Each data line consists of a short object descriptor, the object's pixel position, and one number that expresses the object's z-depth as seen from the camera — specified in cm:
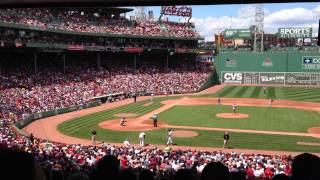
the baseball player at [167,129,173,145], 2709
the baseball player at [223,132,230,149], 2648
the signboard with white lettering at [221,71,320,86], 6812
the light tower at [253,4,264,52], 8312
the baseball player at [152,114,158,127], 3329
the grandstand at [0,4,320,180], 2123
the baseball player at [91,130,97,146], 2773
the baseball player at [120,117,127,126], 3479
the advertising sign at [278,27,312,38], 8950
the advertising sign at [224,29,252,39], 9362
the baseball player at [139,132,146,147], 2704
